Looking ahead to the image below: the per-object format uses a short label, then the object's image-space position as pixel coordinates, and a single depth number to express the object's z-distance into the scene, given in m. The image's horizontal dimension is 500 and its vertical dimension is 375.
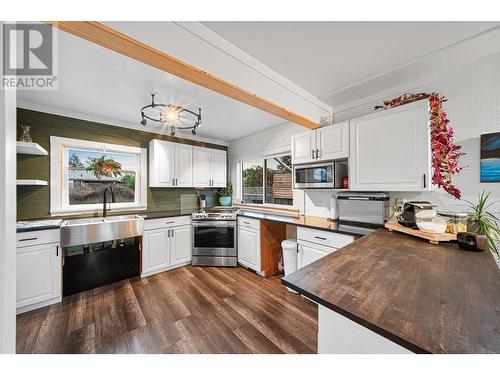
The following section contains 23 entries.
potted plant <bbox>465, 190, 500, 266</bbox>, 1.40
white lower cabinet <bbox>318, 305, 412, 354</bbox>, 0.59
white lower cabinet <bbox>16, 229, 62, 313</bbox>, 2.04
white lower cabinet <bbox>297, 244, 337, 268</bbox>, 2.10
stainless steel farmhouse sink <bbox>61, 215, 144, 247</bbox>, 2.29
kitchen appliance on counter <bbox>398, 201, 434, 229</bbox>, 1.60
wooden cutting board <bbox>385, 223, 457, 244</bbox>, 1.35
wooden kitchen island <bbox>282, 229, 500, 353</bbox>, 0.53
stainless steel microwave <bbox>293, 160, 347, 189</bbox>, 2.34
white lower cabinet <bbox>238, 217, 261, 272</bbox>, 2.90
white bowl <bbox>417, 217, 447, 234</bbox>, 1.41
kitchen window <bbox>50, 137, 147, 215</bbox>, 2.71
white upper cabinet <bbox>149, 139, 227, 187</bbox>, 3.31
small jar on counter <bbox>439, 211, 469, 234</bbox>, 1.41
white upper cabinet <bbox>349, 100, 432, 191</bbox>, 1.71
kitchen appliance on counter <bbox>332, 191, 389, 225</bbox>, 2.00
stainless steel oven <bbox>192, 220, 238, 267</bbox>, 3.21
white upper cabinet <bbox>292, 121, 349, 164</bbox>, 2.24
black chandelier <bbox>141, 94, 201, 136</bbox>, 2.46
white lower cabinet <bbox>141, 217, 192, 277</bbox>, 2.90
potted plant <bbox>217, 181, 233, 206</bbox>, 4.30
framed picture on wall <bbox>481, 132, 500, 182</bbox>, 1.57
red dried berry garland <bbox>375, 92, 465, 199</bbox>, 1.67
